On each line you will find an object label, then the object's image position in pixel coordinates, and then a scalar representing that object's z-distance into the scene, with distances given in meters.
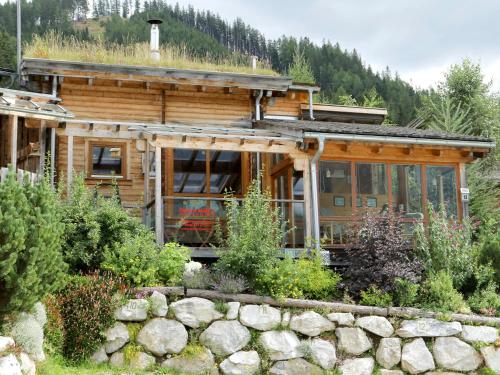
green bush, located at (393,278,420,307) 11.88
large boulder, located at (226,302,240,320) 11.32
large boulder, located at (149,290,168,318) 11.14
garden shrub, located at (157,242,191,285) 11.91
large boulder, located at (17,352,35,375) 8.86
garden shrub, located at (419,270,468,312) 12.09
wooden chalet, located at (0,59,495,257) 14.41
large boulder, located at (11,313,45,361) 9.23
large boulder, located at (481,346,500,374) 11.69
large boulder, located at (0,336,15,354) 8.71
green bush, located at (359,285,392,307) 11.98
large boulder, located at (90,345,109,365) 10.55
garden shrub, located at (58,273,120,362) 10.48
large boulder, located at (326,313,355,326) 11.64
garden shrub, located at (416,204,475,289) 12.88
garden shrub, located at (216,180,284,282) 11.83
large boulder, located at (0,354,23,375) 8.31
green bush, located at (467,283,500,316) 12.38
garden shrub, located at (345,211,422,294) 12.22
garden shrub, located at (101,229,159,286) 11.40
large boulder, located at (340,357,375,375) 11.27
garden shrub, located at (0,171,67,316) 8.91
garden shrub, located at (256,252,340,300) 11.67
